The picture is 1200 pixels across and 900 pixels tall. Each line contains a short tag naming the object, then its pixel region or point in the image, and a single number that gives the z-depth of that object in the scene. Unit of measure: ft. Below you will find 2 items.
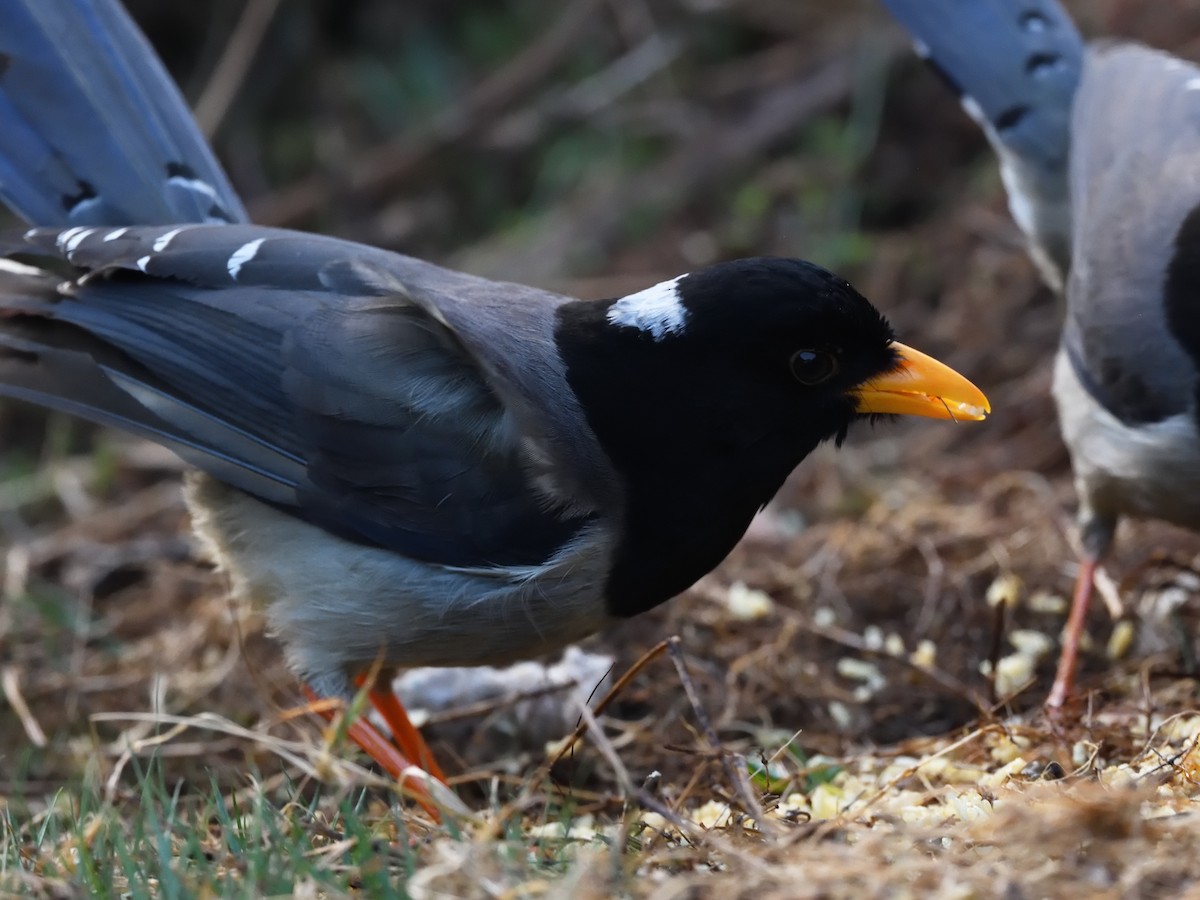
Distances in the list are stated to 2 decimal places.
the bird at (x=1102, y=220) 27.86
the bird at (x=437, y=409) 22.72
